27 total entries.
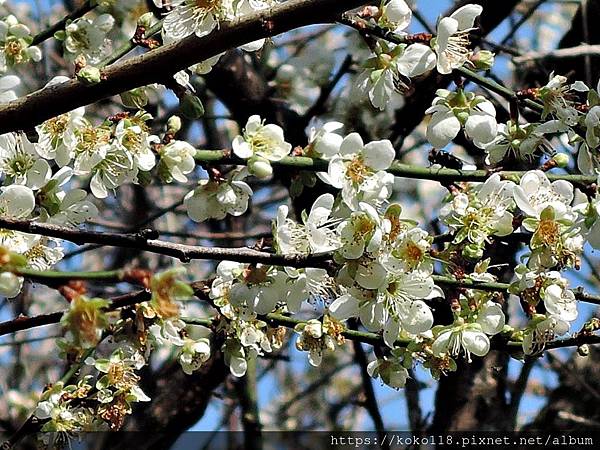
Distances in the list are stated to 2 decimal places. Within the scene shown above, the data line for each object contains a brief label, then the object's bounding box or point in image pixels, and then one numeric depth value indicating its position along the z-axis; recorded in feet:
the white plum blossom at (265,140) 2.91
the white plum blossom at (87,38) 3.25
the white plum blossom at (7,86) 3.02
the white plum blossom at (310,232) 2.82
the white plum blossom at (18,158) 2.93
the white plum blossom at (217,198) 2.94
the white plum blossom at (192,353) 3.01
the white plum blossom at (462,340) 2.87
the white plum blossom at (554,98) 2.96
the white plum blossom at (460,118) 2.94
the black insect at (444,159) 2.94
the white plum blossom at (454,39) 2.94
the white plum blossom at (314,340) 2.92
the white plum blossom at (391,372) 2.95
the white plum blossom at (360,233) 2.76
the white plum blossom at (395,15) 2.93
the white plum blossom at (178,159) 2.90
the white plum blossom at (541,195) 2.86
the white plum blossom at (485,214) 2.86
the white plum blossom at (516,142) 2.97
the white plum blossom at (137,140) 2.90
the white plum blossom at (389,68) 2.94
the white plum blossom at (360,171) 2.84
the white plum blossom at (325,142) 2.88
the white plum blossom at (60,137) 2.92
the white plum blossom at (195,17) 2.83
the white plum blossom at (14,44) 3.16
